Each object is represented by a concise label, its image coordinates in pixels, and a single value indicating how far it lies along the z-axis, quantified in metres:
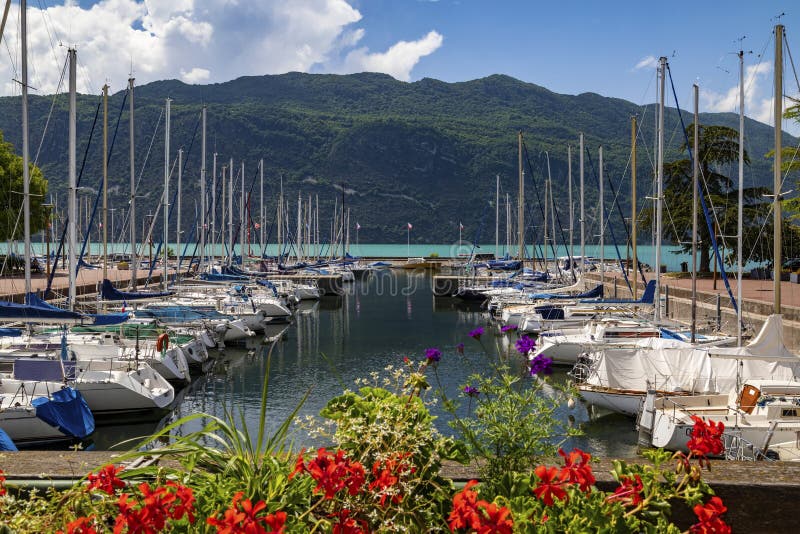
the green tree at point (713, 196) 44.22
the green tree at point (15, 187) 43.34
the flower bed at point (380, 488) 2.66
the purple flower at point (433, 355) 4.44
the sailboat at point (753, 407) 12.12
